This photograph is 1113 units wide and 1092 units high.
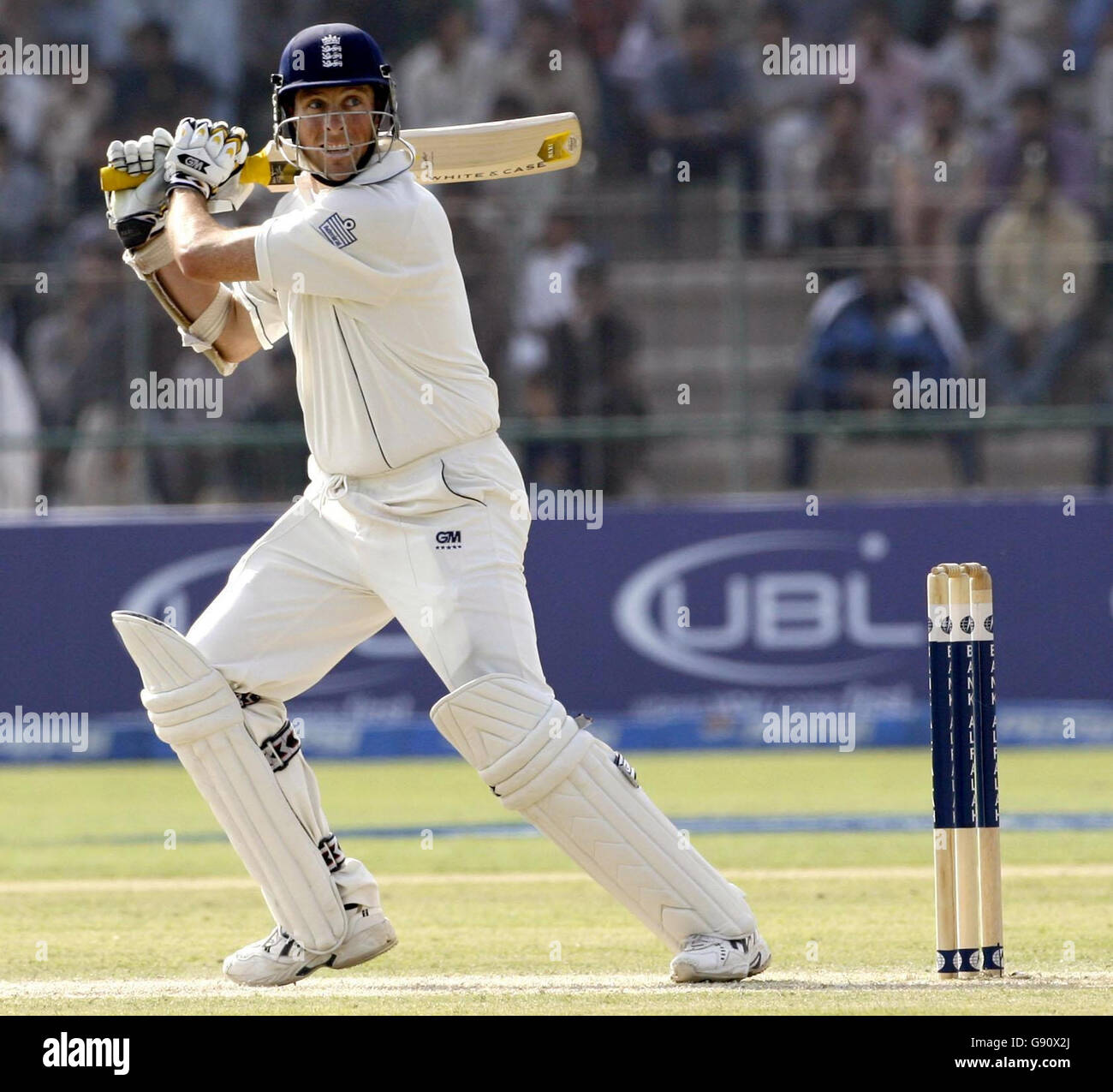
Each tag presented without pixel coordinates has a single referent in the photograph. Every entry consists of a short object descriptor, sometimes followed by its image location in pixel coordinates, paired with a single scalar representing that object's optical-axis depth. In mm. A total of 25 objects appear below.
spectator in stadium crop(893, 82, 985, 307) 11828
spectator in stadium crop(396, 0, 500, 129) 13719
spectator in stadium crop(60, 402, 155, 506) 11648
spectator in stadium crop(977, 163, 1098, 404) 11727
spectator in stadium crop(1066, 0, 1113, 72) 13945
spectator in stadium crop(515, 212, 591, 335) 11812
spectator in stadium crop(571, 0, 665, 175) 13547
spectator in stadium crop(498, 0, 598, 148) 13633
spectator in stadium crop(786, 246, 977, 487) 11719
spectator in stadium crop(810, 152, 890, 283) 11945
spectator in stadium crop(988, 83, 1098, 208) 12945
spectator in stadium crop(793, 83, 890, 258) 11984
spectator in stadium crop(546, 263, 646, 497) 11656
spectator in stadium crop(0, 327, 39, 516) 11695
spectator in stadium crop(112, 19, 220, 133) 14055
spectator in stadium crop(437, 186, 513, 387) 11805
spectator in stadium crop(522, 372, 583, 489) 11562
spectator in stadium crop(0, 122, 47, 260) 13164
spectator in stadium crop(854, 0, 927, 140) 13594
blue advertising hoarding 11281
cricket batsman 4730
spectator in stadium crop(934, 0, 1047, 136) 13648
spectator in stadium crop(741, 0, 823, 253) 13367
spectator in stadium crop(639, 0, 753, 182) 13469
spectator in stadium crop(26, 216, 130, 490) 11727
